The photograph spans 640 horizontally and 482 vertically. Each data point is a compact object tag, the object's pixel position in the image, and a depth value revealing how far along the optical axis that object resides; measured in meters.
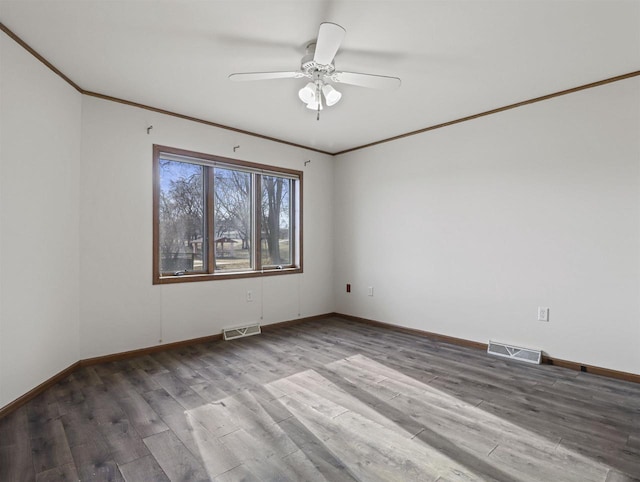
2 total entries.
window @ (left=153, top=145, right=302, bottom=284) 3.78
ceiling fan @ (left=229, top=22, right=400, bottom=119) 2.05
